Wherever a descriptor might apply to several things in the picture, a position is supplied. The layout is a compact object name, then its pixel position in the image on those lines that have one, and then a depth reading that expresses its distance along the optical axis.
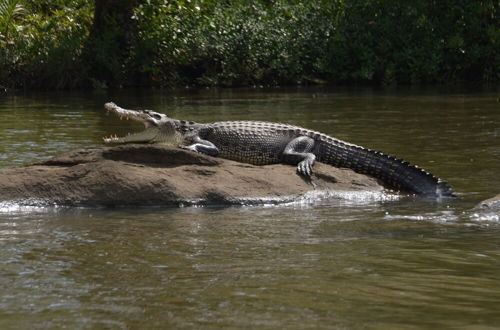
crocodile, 15.85
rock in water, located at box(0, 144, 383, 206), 13.94
